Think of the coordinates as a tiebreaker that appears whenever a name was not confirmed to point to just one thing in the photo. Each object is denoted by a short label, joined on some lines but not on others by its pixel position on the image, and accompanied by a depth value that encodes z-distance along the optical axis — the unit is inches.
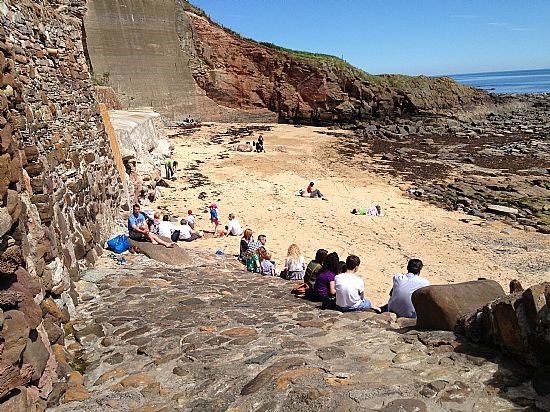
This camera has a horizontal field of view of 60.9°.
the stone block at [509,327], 145.4
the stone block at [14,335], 139.0
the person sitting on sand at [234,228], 530.9
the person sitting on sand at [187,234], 492.7
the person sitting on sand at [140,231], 386.0
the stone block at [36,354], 151.2
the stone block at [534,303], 137.3
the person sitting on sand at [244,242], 435.8
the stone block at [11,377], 131.3
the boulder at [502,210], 670.2
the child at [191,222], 519.2
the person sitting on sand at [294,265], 387.2
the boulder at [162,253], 367.2
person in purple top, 271.9
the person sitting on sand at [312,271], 298.4
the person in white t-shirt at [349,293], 256.1
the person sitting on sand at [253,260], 410.6
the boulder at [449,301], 186.7
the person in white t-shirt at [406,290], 262.5
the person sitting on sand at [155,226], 445.4
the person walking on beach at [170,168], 743.6
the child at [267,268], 402.0
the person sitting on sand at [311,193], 714.2
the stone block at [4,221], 149.4
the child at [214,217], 548.7
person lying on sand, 645.9
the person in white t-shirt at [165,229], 448.2
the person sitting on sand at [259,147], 1065.5
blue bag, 354.0
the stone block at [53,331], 184.9
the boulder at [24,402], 132.3
